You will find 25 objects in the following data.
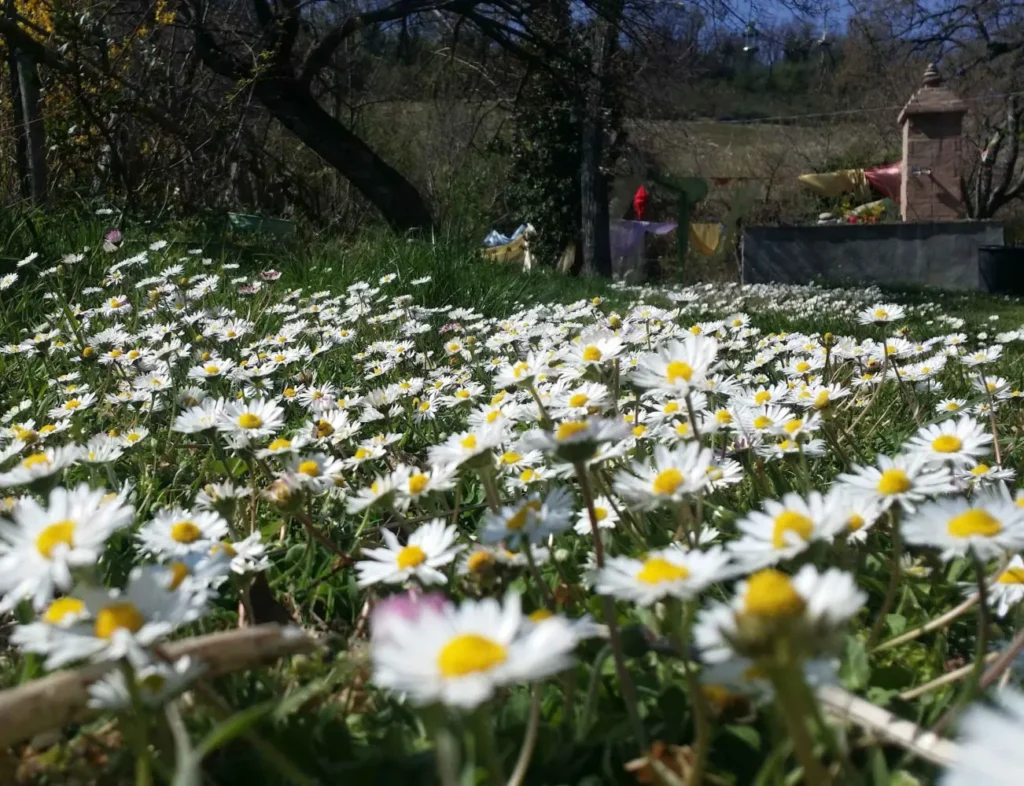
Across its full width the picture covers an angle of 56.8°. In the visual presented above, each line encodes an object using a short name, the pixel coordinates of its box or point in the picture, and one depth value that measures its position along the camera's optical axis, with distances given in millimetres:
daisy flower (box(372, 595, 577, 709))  124
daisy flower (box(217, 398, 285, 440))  341
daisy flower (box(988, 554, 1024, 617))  219
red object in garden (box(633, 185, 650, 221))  3666
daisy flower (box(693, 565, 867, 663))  116
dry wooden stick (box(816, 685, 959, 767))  157
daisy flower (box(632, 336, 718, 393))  260
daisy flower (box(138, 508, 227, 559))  242
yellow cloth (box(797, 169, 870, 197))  4324
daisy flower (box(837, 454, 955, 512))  216
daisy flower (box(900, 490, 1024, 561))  181
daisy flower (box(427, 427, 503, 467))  252
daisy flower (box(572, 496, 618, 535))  303
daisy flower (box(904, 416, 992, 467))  254
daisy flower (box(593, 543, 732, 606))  164
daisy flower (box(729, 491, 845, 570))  185
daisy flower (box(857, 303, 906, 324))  529
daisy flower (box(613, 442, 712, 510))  217
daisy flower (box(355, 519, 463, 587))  216
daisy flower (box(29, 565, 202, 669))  157
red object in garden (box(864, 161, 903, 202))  4077
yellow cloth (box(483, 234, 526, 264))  2803
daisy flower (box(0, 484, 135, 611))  176
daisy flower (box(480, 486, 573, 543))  218
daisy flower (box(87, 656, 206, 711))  159
